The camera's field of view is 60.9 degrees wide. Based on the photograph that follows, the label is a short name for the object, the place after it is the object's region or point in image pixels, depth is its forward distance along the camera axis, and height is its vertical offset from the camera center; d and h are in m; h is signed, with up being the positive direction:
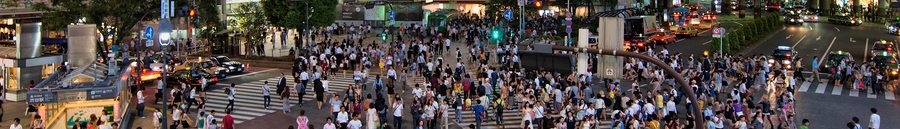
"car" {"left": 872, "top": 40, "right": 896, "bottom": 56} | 36.81 -0.27
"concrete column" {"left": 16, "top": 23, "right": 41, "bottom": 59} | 26.09 +0.20
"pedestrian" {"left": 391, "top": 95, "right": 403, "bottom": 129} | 19.23 -1.68
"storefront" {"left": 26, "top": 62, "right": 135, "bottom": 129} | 18.41 -1.28
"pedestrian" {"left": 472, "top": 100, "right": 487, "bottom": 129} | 18.95 -1.73
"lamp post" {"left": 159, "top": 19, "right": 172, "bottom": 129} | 34.33 +0.64
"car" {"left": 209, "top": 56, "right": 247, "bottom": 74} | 33.19 -0.84
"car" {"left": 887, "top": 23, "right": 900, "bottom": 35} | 58.69 +1.07
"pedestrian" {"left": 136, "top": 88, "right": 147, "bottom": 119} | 21.75 -1.71
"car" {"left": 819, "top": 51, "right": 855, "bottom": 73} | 32.70 -0.72
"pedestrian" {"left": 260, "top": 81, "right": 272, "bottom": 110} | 22.77 -1.50
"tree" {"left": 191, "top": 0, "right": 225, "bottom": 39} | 49.47 +1.96
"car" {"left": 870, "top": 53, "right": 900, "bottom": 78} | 31.01 -0.84
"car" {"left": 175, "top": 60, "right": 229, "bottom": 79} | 30.99 -0.92
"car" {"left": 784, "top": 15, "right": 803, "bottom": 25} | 71.28 +2.11
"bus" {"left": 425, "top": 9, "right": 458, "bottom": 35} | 53.25 +1.68
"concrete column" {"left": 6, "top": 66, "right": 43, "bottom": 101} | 25.67 -1.26
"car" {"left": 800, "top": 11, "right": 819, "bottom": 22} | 76.19 +2.55
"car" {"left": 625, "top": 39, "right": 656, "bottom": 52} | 41.16 -0.10
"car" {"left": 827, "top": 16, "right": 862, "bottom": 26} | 69.06 +2.01
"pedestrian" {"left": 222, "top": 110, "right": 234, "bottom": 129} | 18.30 -1.84
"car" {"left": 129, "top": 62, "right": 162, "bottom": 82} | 29.31 -1.14
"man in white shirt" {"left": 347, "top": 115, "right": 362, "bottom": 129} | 17.27 -1.80
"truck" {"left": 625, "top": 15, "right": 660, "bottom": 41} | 48.97 +1.10
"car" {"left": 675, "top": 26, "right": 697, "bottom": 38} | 54.75 +0.85
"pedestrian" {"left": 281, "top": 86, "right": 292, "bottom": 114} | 21.97 -1.64
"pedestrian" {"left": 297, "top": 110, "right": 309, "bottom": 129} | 17.70 -1.77
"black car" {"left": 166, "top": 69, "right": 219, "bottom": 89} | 27.50 -1.18
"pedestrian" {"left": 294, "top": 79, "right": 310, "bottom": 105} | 23.48 -1.37
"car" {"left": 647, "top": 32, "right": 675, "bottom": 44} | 48.09 +0.32
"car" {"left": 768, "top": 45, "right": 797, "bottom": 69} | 35.31 -0.59
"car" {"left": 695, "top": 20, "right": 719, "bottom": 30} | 66.81 +1.60
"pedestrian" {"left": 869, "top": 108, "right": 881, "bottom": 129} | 18.00 -1.85
